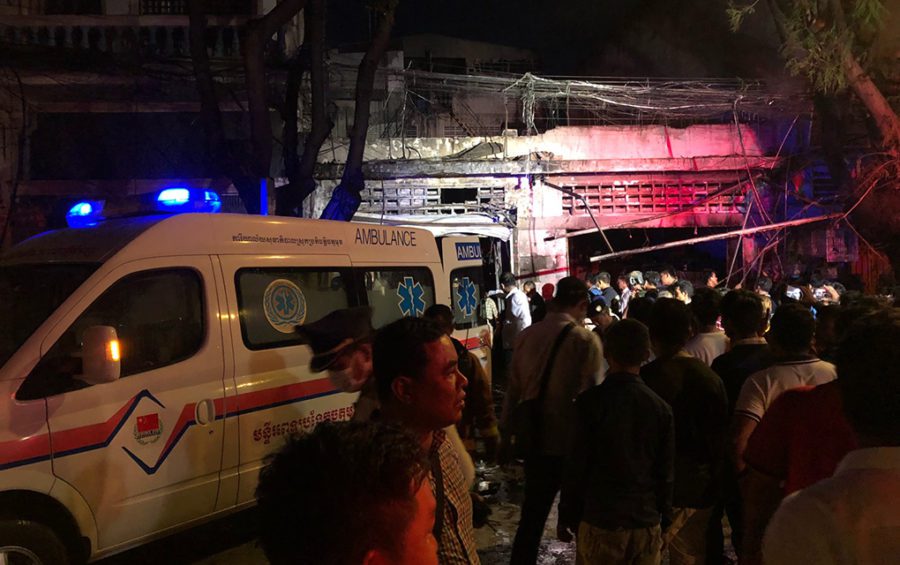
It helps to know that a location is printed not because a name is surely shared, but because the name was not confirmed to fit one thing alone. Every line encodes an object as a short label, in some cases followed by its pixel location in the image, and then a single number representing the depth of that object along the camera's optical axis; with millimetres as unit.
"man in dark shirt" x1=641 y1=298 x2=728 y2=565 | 3676
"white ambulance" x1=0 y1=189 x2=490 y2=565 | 3816
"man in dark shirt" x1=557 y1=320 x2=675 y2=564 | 3242
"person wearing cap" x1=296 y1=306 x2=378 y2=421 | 3914
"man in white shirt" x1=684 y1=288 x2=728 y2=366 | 4855
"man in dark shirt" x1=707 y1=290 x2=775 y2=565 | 4043
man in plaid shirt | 2189
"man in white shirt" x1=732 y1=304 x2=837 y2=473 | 3238
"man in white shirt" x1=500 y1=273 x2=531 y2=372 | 10734
